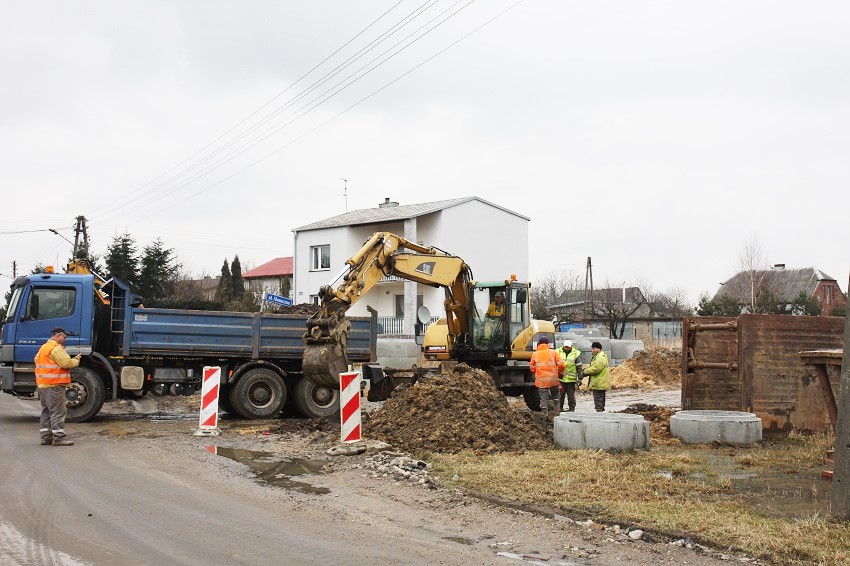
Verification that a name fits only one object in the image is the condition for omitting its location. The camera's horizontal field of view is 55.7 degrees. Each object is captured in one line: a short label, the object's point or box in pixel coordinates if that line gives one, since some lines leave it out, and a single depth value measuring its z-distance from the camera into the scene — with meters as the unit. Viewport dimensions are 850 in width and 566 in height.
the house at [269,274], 78.12
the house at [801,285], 55.41
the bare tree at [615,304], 51.28
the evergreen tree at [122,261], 47.19
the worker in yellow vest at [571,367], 16.47
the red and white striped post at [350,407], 11.64
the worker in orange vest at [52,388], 12.37
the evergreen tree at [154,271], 47.56
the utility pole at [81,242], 41.88
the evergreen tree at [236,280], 64.68
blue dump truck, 15.47
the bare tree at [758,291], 45.81
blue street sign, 24.12
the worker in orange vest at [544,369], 15.62
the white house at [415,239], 44.09
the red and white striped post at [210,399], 14.02
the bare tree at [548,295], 52.10
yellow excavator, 16.45
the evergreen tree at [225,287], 57.53
